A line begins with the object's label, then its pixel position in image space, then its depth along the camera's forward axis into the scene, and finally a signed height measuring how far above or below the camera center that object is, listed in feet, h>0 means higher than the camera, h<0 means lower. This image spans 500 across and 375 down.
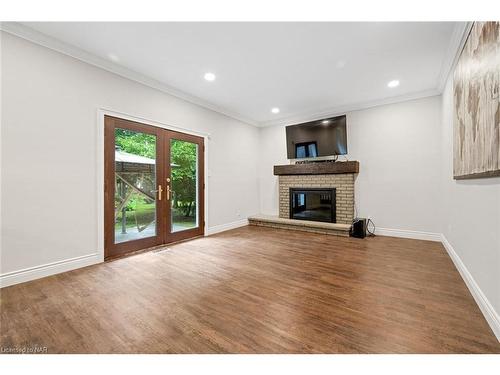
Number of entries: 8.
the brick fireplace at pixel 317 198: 15.55 -0.82
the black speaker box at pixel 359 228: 13.97 -2.64
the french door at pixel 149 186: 10.45 +0.12
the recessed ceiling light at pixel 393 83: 12.20 +6.06
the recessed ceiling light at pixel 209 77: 11.31 +6.00
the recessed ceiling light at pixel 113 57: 9.55 +5.95
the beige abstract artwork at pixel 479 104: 5.03 +2.39
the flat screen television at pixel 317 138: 15.85 +3.89
